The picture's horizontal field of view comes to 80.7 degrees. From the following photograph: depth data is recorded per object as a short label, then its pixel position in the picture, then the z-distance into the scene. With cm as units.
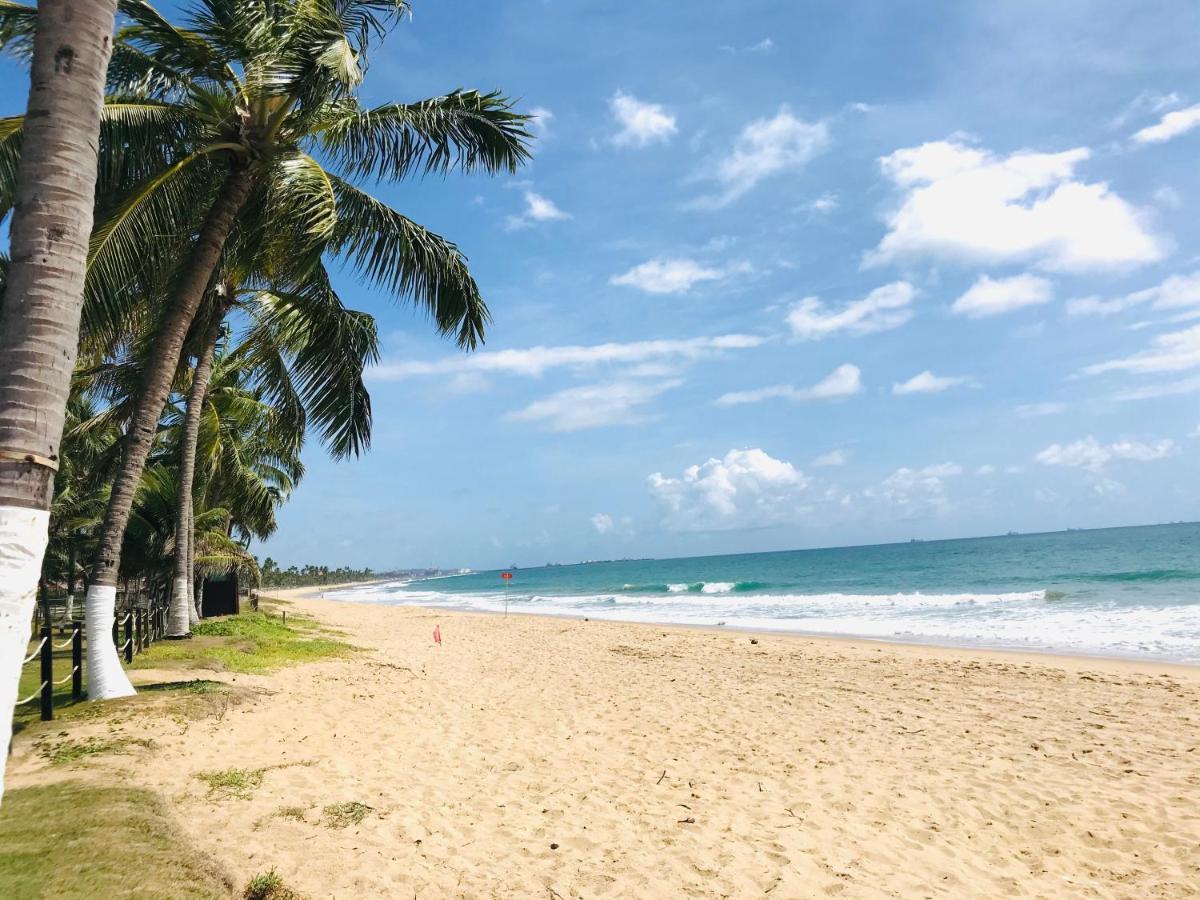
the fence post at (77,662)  779
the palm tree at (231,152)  739
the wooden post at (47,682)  659
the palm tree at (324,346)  998
